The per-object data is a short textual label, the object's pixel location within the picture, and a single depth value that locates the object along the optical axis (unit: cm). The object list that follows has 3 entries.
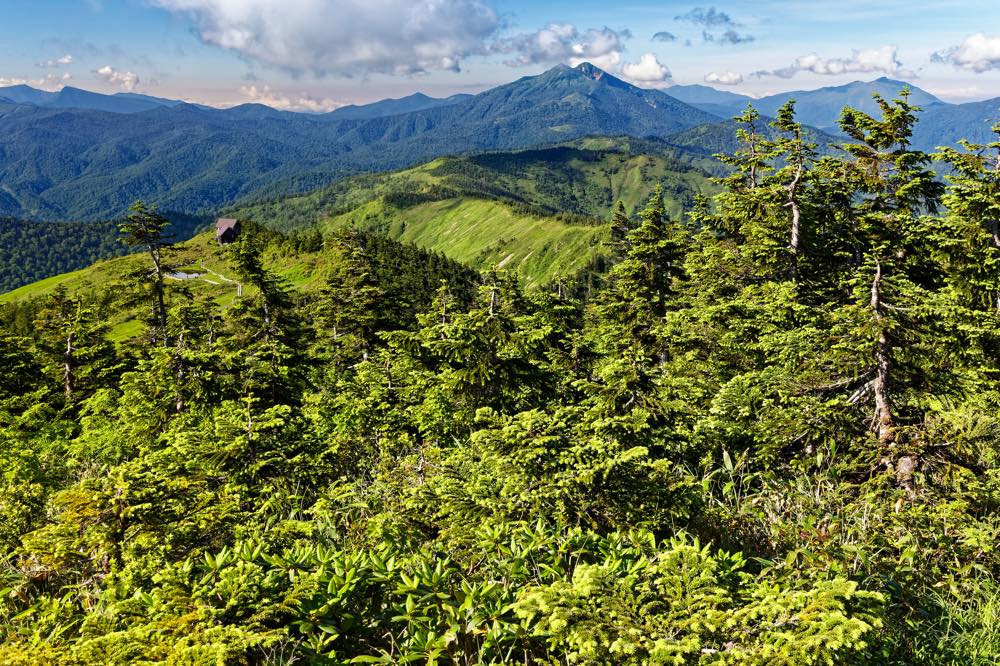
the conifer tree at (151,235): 2770
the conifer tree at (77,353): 2600
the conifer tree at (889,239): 779
